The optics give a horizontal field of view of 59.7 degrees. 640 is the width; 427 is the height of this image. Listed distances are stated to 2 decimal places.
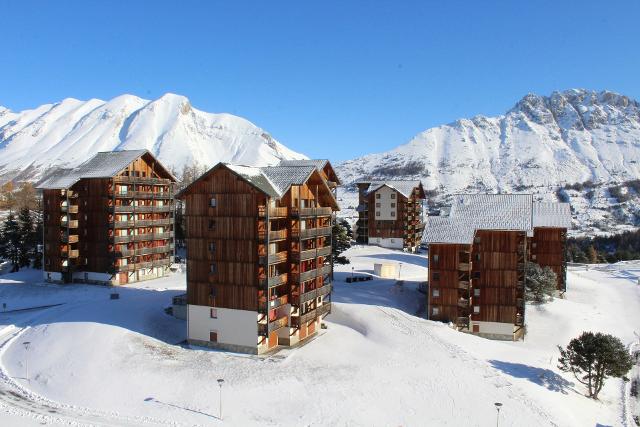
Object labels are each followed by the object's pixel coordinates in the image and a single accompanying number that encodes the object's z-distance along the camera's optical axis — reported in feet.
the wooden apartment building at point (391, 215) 389.80
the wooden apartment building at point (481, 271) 187.32
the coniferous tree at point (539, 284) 229.66
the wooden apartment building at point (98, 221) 234.79
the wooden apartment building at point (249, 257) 147.23
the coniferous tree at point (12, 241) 274.98
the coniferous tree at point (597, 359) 142.82
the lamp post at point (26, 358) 134.72
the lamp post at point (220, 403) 114.11
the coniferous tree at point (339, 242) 222.52
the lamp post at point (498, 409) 111.04
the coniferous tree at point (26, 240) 276.00
